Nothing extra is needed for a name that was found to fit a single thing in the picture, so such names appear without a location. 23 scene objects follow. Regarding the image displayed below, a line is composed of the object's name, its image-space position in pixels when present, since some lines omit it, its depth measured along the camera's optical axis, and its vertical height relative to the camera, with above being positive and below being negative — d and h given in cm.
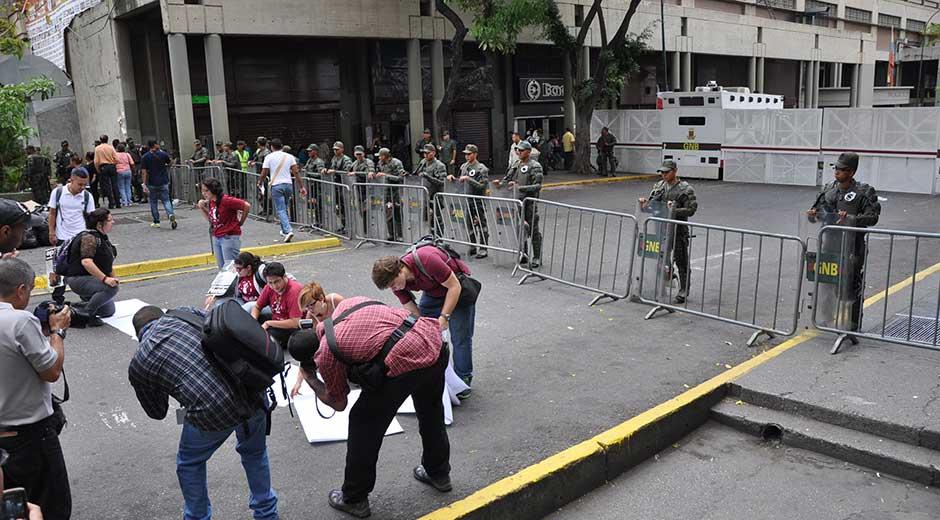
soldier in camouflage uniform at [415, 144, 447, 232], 1284 -92
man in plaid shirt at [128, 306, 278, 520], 376 -135
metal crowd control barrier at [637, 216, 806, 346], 780 -223
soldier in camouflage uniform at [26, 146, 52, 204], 1698 -101
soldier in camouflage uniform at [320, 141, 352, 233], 1380 -90
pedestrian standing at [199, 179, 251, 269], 945 -114
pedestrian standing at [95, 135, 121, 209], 1752 -99
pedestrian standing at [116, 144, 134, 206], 1820 -108
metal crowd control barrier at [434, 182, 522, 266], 1070 -157
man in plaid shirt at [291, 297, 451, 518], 408 -145
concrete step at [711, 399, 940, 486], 510 -240
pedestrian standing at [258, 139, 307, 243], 1341 -97
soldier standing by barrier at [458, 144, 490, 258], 1130 -107
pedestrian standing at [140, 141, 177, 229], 1463 -103
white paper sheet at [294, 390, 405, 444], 546 -224
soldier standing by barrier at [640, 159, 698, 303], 854 -104
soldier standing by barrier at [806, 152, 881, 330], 698 -102
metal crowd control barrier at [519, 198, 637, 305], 966 -220
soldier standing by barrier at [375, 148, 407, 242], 1279 -116
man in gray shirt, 354 -127
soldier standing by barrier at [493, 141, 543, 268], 1057 -103
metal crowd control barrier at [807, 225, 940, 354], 682 -176
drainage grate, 681 -210
